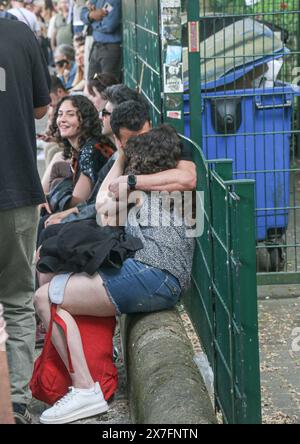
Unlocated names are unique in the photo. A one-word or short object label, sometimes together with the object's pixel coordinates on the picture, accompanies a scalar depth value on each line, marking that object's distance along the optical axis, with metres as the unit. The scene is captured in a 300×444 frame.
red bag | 5.16
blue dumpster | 6.77
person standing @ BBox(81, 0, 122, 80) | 10.80
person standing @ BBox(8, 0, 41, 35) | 13.32
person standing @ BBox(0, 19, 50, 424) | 4.62
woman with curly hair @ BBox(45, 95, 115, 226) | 6.76
